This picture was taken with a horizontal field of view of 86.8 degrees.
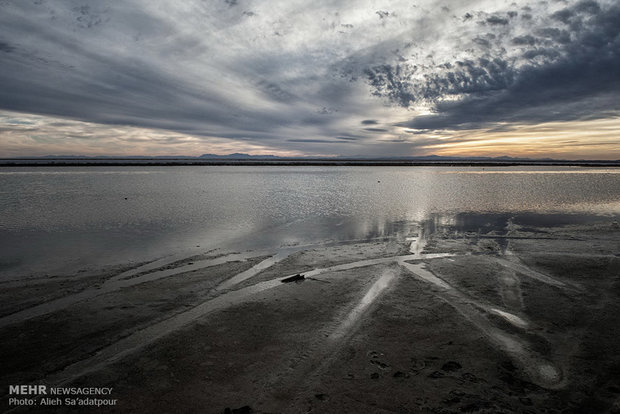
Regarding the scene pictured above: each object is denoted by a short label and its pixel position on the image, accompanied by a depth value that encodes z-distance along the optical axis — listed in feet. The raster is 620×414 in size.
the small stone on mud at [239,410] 14.15
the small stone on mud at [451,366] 17.24
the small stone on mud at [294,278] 31.14
